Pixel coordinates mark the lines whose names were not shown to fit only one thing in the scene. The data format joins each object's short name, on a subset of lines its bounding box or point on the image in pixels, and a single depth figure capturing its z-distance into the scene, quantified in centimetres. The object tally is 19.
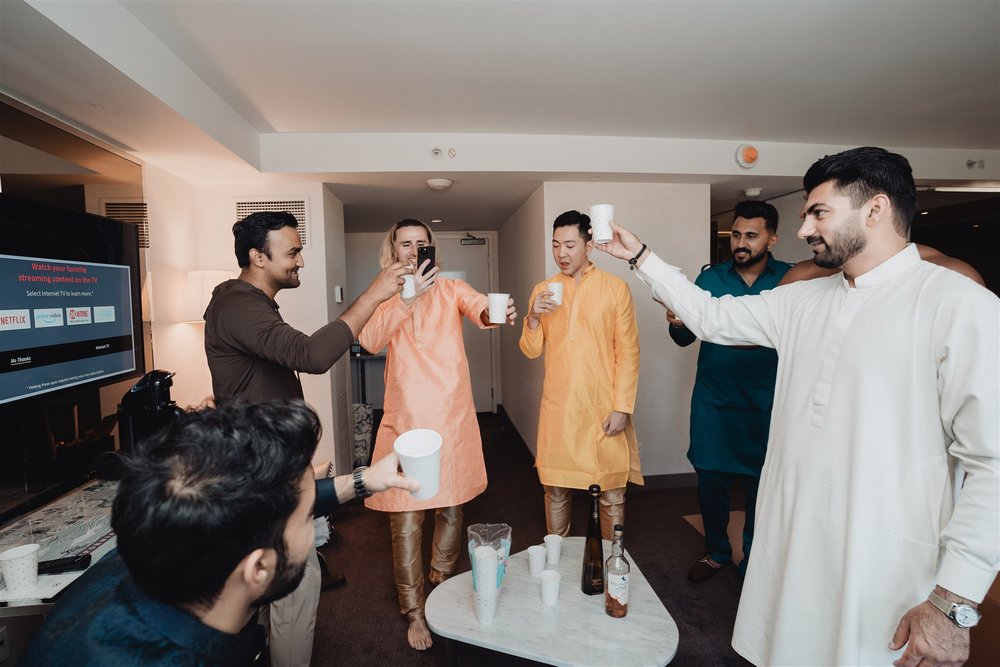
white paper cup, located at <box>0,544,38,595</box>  129
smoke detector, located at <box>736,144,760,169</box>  329
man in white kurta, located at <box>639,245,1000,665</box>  99
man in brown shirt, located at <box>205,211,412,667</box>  164
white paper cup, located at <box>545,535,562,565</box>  176
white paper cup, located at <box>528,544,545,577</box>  171
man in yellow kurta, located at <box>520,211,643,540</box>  232
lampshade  283
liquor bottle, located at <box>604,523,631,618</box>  149
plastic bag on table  157
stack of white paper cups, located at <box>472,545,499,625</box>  147
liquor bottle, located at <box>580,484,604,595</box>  163
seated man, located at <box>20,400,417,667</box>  65
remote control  138
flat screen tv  164
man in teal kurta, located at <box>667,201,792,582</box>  234
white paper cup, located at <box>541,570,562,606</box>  156
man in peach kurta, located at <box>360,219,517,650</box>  206
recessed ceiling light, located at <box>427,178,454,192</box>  327
